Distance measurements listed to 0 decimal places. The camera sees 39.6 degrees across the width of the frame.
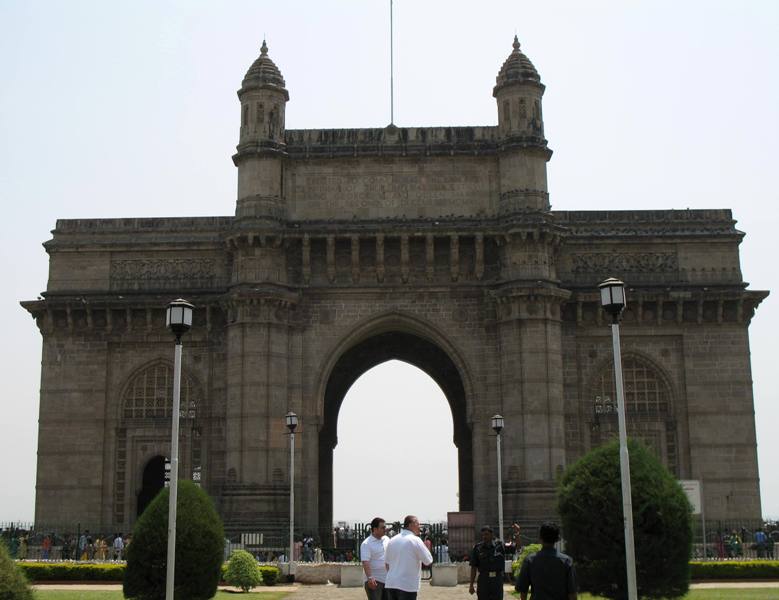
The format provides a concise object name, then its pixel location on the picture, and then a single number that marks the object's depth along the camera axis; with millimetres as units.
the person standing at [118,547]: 36188
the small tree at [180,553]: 19108
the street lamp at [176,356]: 18641
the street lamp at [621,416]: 17438
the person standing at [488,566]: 16578
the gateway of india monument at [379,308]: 38094
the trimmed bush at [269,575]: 30422
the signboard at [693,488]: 32344
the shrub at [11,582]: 14180
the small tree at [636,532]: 18875
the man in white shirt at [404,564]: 14688
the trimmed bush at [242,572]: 27281
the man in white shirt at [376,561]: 15883
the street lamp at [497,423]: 33641
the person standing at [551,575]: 11820
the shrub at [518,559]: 25630
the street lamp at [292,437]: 32422
